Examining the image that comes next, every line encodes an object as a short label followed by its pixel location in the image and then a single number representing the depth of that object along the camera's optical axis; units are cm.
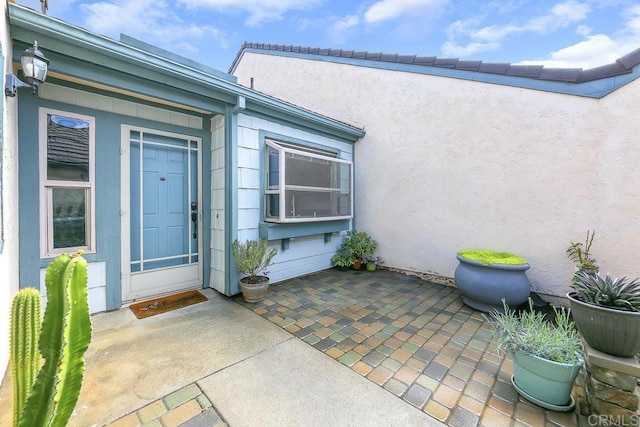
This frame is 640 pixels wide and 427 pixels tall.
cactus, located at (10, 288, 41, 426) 111
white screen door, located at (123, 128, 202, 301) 324
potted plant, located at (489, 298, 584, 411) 170
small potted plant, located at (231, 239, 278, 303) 334
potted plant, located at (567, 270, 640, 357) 147
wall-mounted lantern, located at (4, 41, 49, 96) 188
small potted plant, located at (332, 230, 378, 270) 502
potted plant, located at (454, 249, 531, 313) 310
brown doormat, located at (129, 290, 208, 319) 301
